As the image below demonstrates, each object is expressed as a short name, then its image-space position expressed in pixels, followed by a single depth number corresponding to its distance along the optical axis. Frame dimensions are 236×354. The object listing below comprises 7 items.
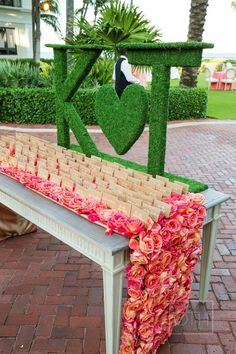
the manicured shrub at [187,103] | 10.41
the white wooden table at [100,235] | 1.85
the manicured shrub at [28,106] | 9.52
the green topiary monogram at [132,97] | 2.30
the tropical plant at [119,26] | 6.96
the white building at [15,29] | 25.48
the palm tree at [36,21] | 21.58
